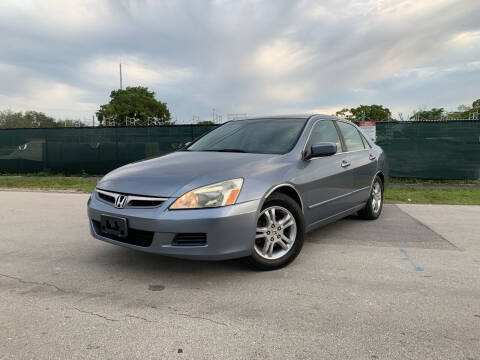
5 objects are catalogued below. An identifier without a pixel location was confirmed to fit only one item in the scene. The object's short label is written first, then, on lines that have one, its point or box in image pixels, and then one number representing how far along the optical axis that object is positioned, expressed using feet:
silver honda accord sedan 9.64
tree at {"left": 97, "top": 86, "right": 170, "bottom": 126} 232.53
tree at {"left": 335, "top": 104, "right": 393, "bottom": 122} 246.68
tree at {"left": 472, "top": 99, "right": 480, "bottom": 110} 220.04
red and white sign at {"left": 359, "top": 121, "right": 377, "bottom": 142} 33.47
